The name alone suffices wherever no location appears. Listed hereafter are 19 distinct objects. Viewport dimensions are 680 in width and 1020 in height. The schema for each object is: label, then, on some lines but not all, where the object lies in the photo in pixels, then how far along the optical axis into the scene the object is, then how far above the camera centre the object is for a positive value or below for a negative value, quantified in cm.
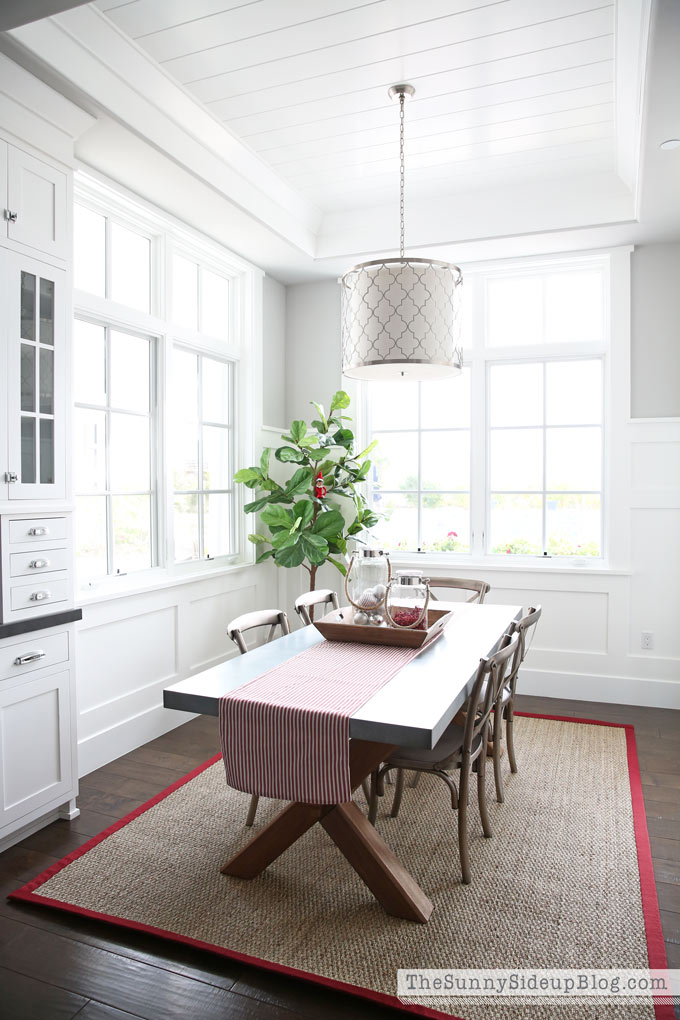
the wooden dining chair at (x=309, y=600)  317 -51
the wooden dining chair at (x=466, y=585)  376 -49
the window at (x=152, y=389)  332 +57
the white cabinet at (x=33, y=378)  248 +43
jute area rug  194 -129
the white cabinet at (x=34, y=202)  247 +108
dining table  187 -63
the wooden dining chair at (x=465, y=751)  226 -87
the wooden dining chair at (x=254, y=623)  265 -52
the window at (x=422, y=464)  475 +21
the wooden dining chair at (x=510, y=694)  268 -83
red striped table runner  191 -68
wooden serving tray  257 -53
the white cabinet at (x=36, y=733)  249 -90
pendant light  263 +69
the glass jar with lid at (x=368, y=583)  274 -35
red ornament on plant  434 +4
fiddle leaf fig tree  416 -3
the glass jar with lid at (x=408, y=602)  266 -41
